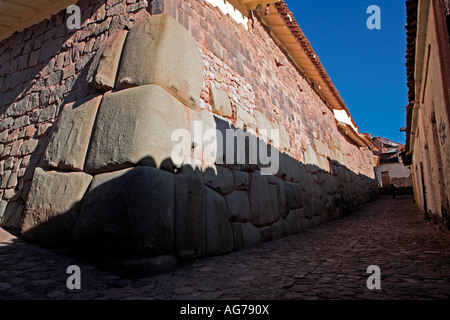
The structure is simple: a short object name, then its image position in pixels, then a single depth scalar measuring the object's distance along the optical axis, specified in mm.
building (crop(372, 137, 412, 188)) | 26358
